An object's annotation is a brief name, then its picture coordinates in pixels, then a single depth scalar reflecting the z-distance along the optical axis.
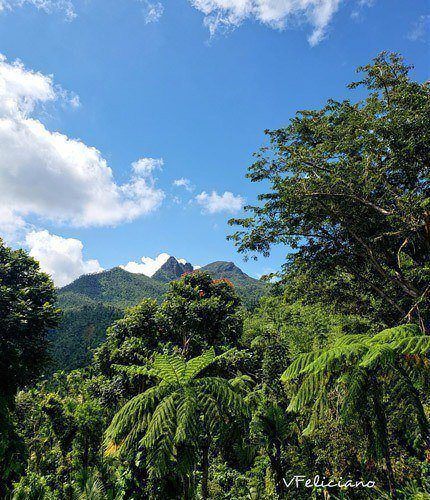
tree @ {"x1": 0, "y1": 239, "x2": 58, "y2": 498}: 9.09
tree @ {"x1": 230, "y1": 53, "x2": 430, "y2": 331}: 8.93
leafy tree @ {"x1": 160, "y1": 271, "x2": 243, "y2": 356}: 12.19
